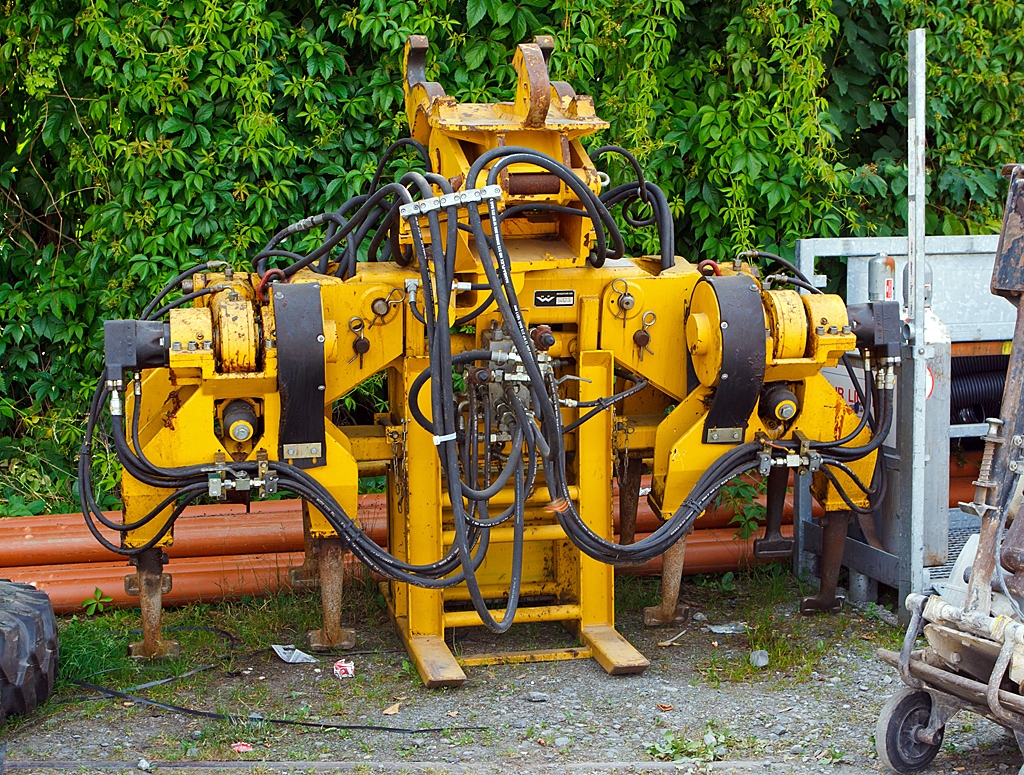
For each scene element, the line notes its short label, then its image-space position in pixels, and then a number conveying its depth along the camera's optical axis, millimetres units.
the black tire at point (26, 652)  4180
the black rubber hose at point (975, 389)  6195
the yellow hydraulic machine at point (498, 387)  4375
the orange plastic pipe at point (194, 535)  5801
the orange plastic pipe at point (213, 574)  5547
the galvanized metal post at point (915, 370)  5078
